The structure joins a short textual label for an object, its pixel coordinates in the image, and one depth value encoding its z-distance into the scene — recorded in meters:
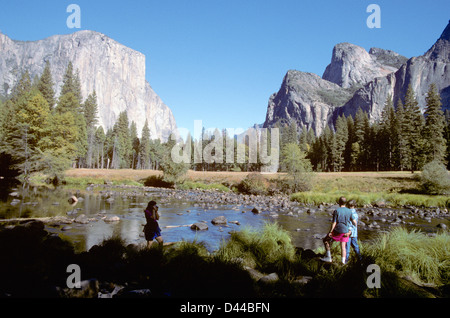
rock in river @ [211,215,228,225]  18.67
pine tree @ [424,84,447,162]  51.28
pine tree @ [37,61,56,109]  57.03
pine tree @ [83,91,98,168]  67.25
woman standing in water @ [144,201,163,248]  9.80
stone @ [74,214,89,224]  16.76
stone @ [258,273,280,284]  6.53
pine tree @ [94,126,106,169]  82.68
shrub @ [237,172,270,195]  41.56
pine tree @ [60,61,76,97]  60.59
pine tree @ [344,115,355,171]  80.25
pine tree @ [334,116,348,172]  79.81
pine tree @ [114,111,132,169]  82.31
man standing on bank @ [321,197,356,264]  8.17
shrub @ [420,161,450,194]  32.94
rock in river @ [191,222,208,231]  16.25
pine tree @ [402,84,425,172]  52.69
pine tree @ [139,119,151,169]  89.44
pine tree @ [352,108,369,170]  75.19
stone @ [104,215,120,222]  18.12
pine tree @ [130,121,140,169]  92.50
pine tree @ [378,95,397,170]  69.50
